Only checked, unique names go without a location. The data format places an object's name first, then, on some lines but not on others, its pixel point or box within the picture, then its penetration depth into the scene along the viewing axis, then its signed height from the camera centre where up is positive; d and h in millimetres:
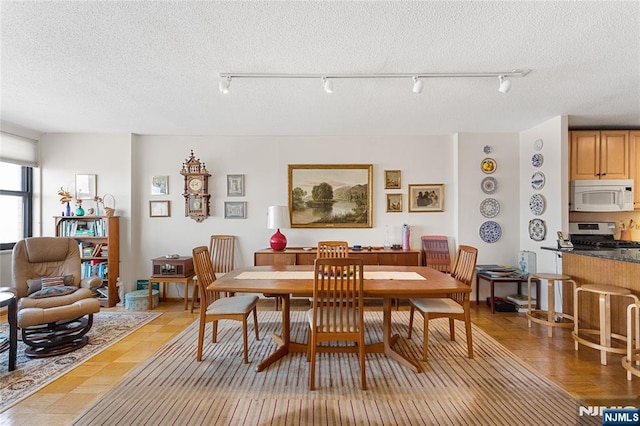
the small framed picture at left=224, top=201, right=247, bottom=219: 4672 +64
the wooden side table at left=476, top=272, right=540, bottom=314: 3986 -972
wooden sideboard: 4230 -665
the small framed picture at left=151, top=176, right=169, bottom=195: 4641 +467
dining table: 2359 -642
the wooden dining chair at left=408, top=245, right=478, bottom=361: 2627 -891
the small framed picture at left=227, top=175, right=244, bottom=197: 4676 +437
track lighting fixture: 2559 +1234
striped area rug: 1923 -1370
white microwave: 3852 +225
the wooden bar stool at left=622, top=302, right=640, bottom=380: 2285 -1169
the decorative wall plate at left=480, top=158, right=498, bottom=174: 4543 +737
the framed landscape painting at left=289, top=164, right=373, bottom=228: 4660 +273
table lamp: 4242 -149
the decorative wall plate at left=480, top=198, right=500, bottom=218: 4539 +59
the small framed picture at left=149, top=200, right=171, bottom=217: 4641 +64
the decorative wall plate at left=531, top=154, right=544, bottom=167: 4066 +746
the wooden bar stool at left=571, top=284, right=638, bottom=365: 2553 -956
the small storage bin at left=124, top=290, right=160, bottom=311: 4137 -1292
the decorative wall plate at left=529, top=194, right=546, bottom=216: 4030 +110
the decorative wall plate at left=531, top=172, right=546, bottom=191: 4036 +448
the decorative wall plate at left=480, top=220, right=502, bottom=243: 4535 -304
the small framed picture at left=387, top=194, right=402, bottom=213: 4668 +143
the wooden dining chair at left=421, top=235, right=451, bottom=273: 4414 -643
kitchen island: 2777 -665
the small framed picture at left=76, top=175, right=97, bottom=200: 4504 +392
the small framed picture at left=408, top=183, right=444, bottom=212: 4660 +224
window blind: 3899 +893
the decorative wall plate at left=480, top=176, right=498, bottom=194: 4539 +422
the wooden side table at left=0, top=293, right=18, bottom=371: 2451 -974
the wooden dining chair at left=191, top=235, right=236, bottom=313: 4531 -635
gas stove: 4047 -290
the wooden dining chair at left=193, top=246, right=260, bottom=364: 2598 -885
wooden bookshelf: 4262 -500
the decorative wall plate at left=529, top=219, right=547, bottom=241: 4020 -254
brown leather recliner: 2795 -890
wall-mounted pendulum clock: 4559 +366
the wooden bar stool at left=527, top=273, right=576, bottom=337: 3189 -1150
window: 4070 +131
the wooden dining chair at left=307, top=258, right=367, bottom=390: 2152 -783
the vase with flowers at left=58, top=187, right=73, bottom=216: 4340 +197
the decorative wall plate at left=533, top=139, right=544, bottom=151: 4078 +965
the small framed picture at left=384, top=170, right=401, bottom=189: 4668 +516
